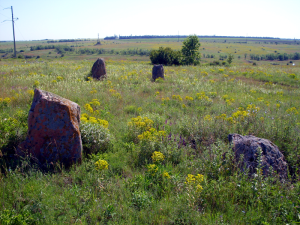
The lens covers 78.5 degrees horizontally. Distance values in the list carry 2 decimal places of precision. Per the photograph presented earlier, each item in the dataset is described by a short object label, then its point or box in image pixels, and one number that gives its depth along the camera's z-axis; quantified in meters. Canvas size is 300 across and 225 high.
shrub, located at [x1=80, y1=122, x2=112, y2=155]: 4.68
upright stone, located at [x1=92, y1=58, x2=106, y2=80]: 13.88
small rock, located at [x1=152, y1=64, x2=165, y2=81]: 14.49
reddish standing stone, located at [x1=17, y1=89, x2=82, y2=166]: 4.05
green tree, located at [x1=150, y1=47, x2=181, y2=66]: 31.80
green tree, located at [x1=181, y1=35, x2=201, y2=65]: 35.22
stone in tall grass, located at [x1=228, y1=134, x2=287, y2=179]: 3.80
